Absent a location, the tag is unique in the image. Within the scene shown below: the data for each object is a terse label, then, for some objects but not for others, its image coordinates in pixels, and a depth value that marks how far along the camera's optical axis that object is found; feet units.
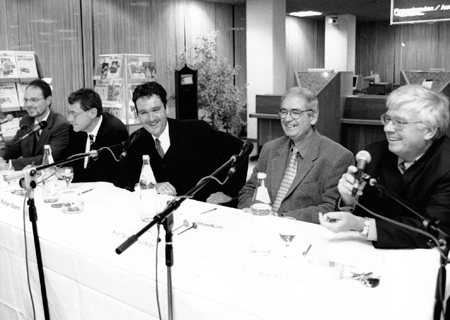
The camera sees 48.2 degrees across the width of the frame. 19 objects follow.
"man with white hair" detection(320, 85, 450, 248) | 6.33
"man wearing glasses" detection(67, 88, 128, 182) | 11.92
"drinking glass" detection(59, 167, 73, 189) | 9.64
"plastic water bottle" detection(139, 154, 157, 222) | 7.64
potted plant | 29.48
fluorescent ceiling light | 41.52
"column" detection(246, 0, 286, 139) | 29.99
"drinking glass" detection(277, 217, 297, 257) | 6.46
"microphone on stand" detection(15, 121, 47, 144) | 9.04
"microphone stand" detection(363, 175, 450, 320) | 4.13
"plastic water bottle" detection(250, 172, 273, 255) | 6.20
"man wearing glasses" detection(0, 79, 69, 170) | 13.78
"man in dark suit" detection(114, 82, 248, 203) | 10.28
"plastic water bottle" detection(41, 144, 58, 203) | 9.23
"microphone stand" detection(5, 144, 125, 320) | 6.82
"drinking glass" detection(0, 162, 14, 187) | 11.05
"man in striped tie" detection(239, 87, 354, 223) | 8.70
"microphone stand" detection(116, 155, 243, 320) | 4.90
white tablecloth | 4.95
